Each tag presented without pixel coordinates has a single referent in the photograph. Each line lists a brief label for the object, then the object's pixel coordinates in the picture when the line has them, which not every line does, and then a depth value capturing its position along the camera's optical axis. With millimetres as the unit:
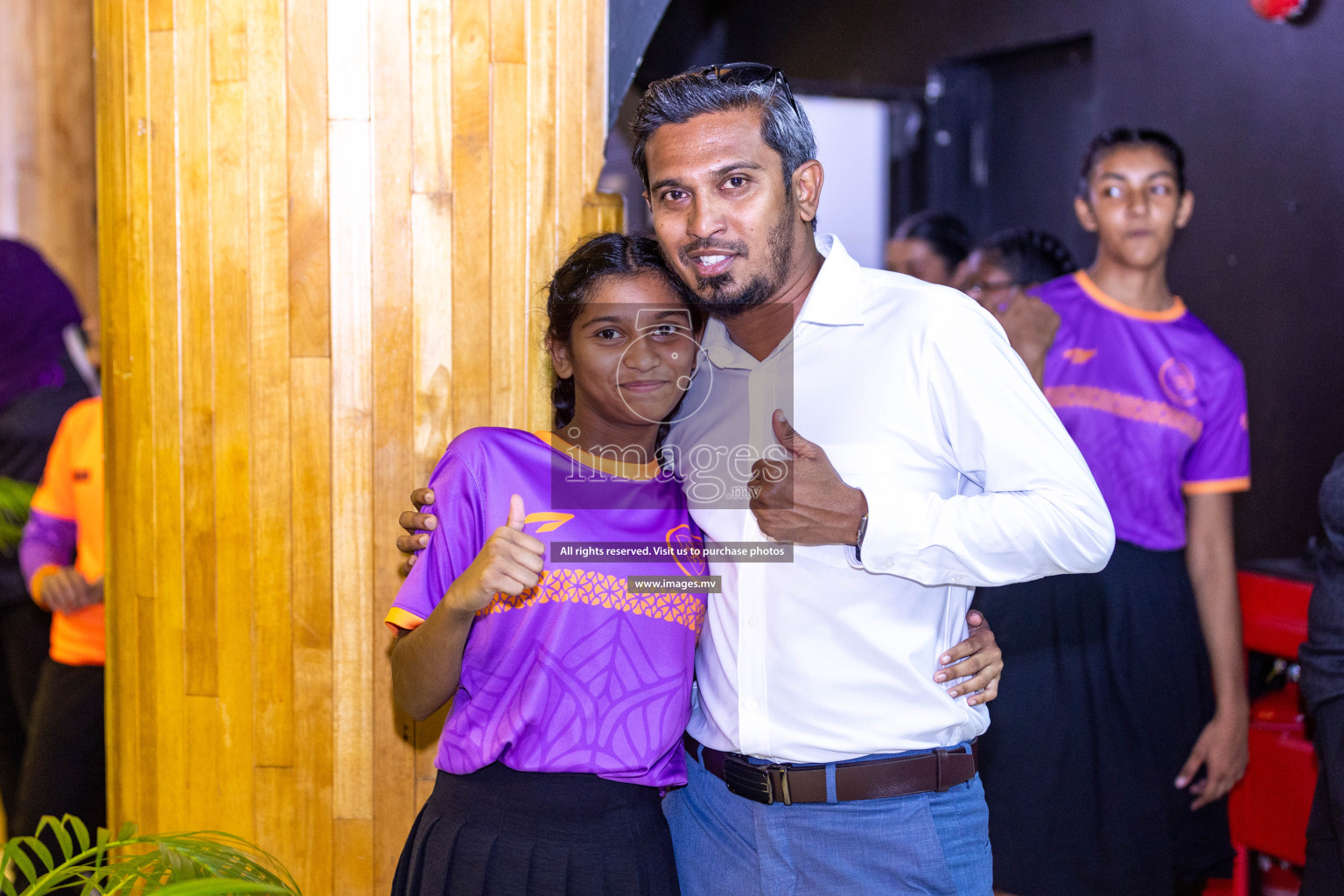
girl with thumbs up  1466
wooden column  1969
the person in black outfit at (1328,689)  1918
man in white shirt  1411
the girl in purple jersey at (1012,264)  3244
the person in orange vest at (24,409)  2887
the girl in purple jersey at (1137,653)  2457
